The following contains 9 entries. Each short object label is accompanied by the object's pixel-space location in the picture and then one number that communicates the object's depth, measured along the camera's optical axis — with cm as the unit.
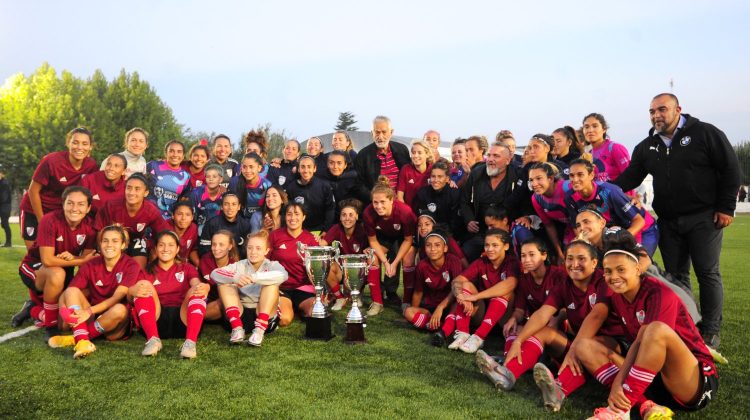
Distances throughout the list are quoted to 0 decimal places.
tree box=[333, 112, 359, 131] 5709
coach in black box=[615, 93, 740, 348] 446
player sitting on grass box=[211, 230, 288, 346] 467
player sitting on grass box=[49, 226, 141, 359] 445
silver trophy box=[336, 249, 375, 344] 474
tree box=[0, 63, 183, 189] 3297
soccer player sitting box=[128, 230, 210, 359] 439
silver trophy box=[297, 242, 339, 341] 488
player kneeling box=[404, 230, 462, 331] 523
